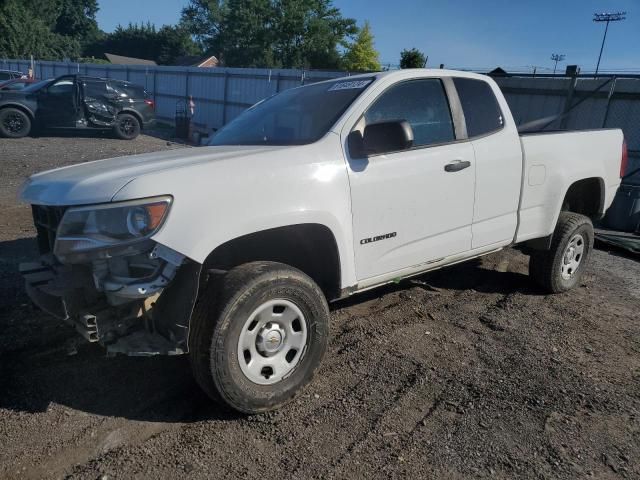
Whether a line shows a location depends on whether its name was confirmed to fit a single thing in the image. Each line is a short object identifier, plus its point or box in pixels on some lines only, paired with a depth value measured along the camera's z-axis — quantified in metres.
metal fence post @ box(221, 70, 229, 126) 21.36
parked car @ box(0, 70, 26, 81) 25.58
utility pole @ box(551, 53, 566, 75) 91.44
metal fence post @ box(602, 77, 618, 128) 10.05
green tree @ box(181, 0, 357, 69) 59.28
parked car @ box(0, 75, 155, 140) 14.85
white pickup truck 2.63
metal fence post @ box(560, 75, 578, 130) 10.66
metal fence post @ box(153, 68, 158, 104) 26.55
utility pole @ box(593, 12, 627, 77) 70.69
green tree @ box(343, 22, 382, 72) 58.42
